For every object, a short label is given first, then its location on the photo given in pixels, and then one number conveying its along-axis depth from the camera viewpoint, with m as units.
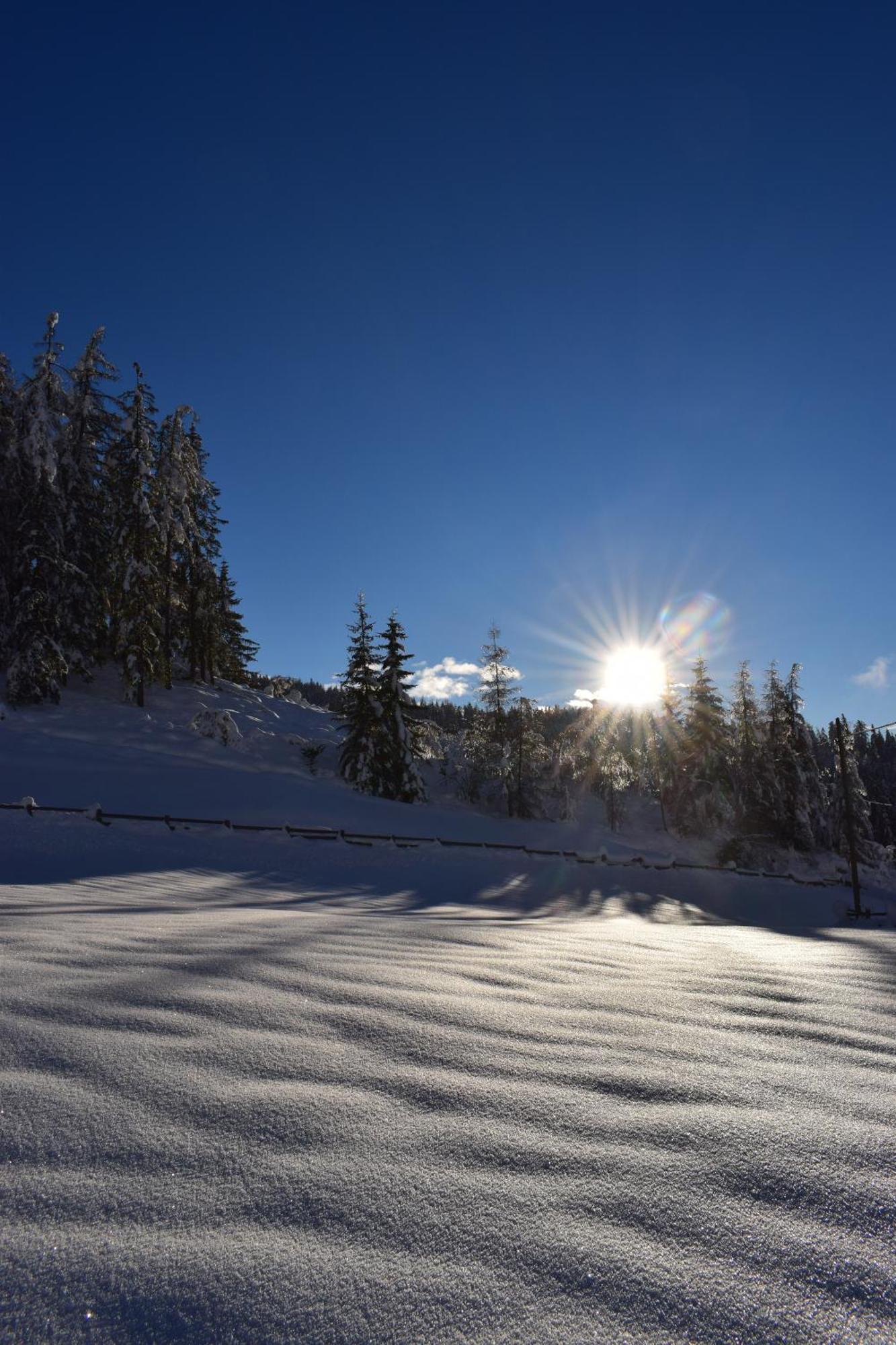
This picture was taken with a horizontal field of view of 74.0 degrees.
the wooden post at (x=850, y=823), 17.69
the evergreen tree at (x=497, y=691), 31.50
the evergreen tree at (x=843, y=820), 31.11
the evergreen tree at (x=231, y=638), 40.59
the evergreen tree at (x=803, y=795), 32.41
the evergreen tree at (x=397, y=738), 27.59
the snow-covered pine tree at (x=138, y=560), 25.92
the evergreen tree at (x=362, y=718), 27.17
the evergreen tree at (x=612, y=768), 33.00
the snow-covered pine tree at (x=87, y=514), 26.53
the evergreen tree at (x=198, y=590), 33.09
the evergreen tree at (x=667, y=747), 34.41
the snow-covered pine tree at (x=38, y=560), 23.28
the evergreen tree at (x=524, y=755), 30.91
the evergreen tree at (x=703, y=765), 33.09
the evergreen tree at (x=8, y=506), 24.47
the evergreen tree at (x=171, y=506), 28.88
